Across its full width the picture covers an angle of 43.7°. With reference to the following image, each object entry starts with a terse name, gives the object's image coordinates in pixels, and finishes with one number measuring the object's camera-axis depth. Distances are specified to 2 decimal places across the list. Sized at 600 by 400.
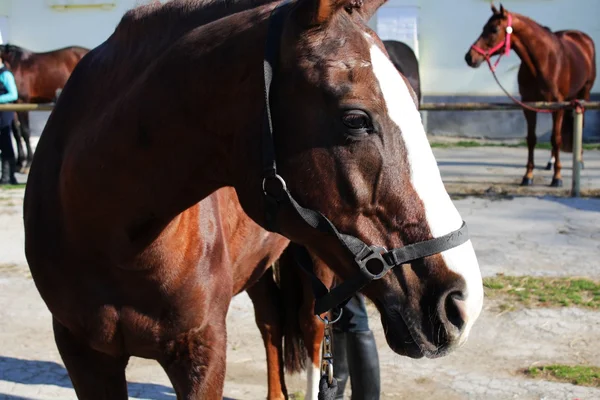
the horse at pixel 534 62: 9.13
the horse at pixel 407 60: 9.15
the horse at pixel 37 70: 12.07
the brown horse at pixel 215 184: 1.61
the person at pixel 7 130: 10.05
